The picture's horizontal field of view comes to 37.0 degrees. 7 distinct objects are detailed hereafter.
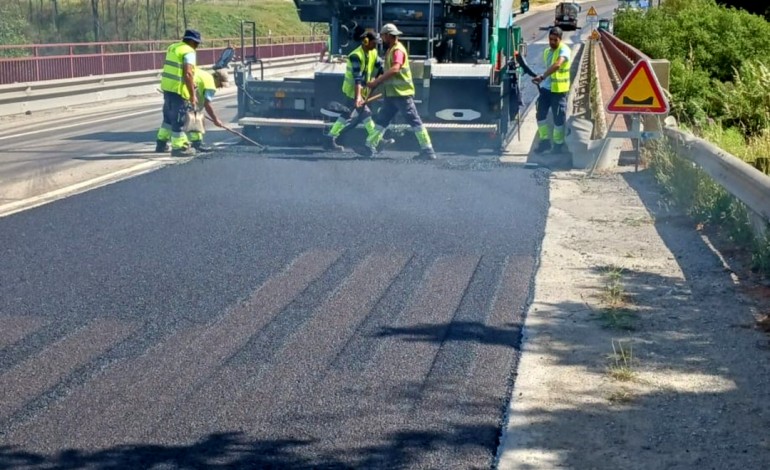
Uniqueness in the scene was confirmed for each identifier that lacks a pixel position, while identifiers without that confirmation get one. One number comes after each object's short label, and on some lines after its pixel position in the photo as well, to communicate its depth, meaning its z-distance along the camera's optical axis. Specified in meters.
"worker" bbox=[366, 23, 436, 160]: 14.51
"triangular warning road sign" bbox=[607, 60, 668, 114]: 13.02
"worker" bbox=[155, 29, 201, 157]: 14.93
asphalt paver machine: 15.49
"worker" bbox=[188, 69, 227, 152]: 15.35
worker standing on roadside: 15.42
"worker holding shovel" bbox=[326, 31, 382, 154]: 14.87
